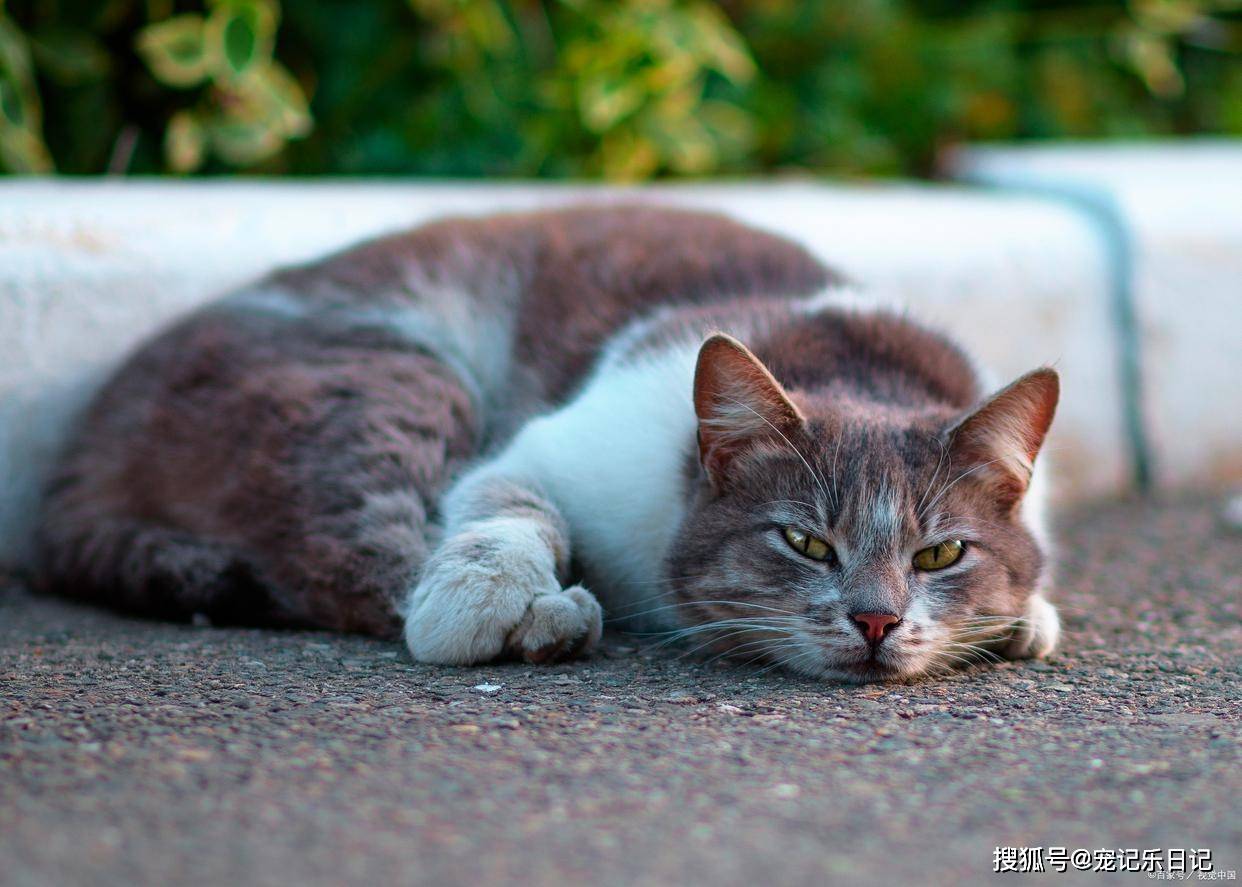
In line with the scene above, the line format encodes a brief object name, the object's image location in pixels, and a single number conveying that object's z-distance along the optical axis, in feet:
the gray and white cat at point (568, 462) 7.28
